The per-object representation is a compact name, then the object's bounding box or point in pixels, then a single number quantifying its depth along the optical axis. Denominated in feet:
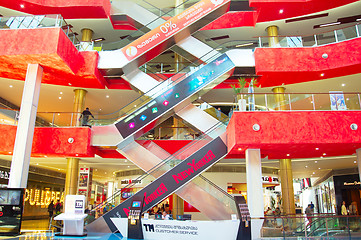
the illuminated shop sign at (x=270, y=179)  73.26
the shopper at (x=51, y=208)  61.67
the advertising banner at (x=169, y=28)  46.14
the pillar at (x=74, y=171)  55.26
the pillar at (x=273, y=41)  47.83
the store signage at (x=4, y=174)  63.58
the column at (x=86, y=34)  60.59
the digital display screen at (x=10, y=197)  36.04
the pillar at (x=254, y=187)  34.96
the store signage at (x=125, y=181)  75.55
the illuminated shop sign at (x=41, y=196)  81.82
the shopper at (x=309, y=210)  59.82
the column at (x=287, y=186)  55.26
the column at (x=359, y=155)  37.87
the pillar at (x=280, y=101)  36.76
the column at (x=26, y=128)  37.35
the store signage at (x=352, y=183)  75.07
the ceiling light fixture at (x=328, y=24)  58.18
